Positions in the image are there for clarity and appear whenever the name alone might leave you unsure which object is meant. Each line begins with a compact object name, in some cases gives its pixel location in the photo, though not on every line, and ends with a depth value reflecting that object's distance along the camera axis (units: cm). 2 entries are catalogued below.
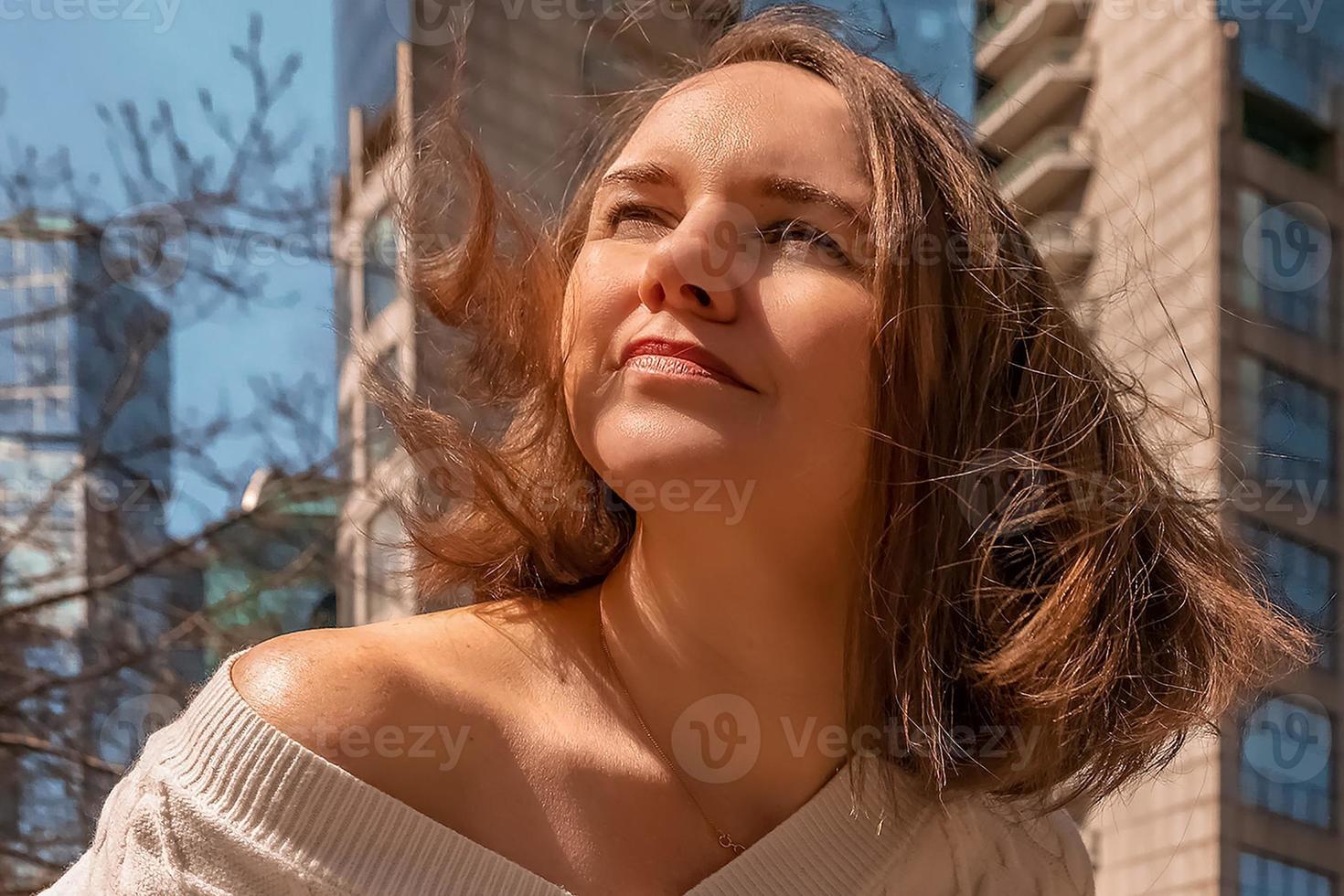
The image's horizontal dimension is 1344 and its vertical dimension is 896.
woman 69
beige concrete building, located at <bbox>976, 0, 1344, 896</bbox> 621
